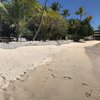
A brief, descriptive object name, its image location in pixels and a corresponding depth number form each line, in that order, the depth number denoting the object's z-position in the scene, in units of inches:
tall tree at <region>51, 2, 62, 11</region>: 897.9
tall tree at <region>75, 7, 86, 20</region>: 1070.7
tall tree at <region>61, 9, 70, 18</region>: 1158.3
